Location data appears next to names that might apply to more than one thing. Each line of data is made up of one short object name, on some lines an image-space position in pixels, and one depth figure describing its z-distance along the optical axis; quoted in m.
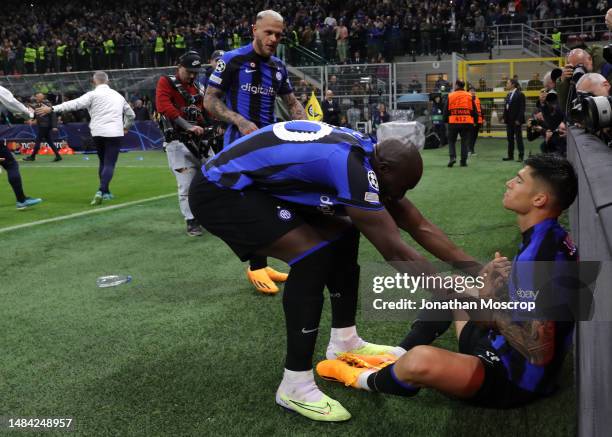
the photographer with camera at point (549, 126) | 7.31
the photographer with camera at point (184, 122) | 6.57
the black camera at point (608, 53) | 3.78
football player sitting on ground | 2.18
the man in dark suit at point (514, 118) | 14.23
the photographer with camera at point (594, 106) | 3.28
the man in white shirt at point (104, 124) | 9.47
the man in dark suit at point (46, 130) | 17.86
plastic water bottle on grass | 4.77
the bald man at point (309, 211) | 2.37
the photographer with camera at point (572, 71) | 5.84
